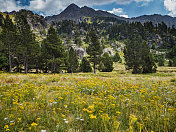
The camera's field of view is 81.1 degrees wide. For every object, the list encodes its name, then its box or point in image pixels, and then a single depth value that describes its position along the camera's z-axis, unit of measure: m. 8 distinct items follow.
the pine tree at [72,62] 50.66
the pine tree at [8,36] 26.84
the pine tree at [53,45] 29.19
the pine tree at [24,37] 28.00
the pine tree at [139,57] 36.38
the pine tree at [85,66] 53.59
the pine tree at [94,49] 33.75
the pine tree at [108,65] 56.66
